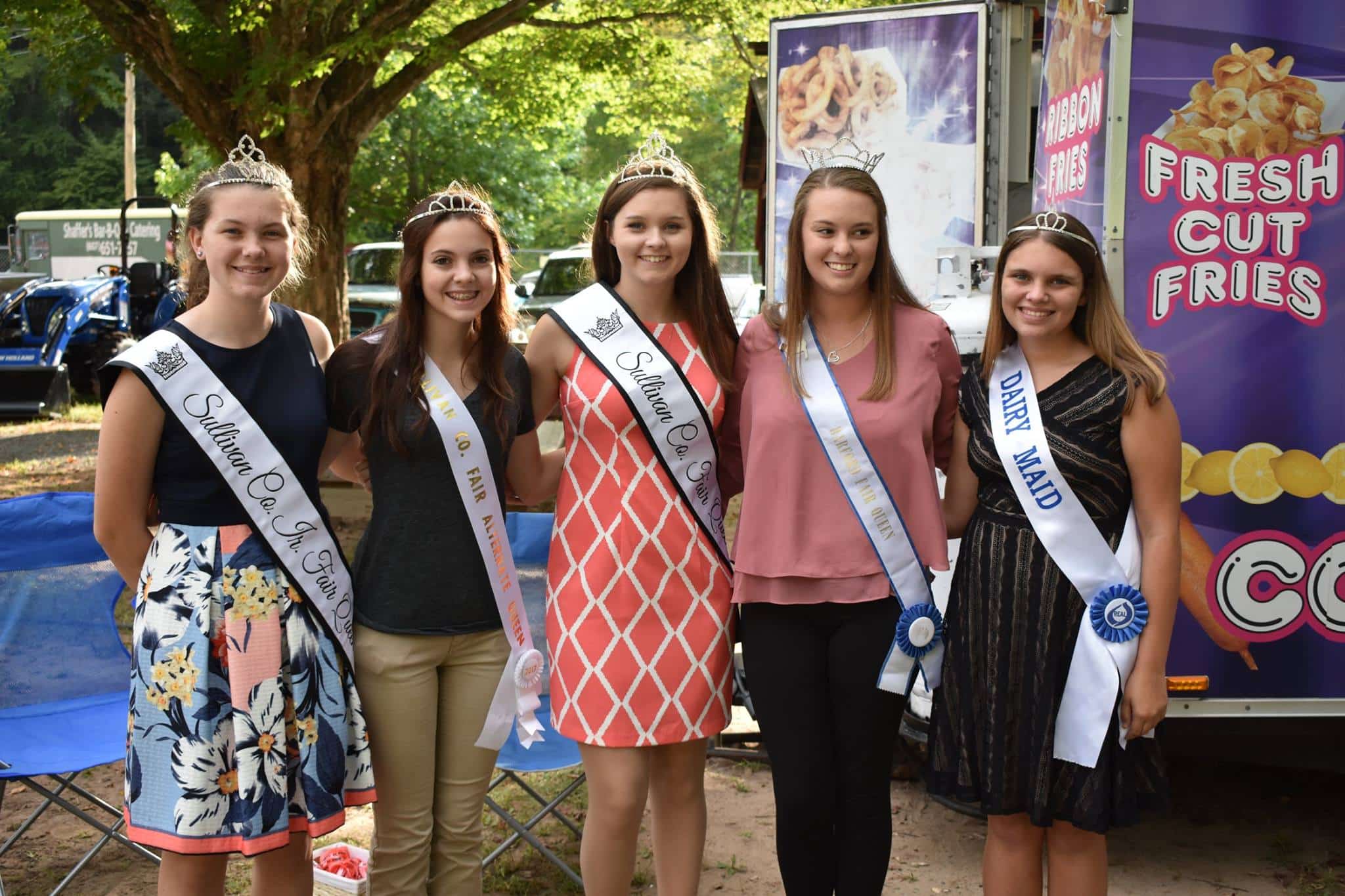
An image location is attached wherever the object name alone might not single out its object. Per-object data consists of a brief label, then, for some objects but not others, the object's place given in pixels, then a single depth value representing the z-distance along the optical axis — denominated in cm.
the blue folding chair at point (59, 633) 369
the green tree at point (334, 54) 867
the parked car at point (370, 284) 1623
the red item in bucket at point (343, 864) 337
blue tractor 1419
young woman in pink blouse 276
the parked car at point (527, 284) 1858
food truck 314
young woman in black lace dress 263
